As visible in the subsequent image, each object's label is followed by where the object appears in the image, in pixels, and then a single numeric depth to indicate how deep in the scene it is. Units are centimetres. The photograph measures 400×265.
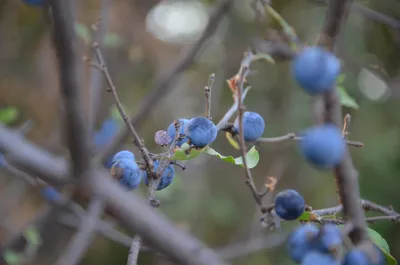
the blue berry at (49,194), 95
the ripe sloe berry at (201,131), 76
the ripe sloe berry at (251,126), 77
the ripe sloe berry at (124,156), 75
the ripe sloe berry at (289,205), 71
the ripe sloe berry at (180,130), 77
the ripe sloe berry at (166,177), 76
